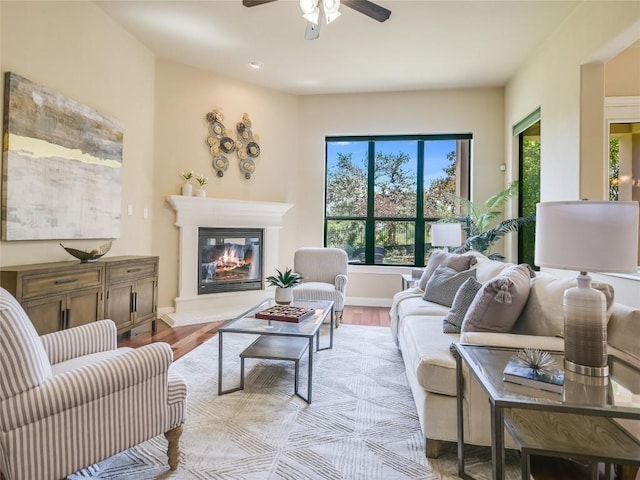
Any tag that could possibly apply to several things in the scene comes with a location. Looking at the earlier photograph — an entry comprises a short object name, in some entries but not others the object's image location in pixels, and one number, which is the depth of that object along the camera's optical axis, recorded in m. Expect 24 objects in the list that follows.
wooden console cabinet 2.48
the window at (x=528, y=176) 4.42
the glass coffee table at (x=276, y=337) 2.39
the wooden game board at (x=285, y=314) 2.61
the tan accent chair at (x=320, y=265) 4.70
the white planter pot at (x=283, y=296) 3.02
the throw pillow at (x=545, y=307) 1.88
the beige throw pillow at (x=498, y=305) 1.96
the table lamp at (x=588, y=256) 1.30
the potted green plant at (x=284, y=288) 3.02
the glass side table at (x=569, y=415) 1.15
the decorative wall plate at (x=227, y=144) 4.93
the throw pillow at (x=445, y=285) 3.07
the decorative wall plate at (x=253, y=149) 5.16
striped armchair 1.23
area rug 1.67
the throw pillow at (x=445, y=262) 3.39
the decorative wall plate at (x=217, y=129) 4.87
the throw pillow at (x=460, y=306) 2.30
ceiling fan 2.34
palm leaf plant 4.38
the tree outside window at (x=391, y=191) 5.47
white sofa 1.61
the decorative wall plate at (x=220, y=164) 4.89
